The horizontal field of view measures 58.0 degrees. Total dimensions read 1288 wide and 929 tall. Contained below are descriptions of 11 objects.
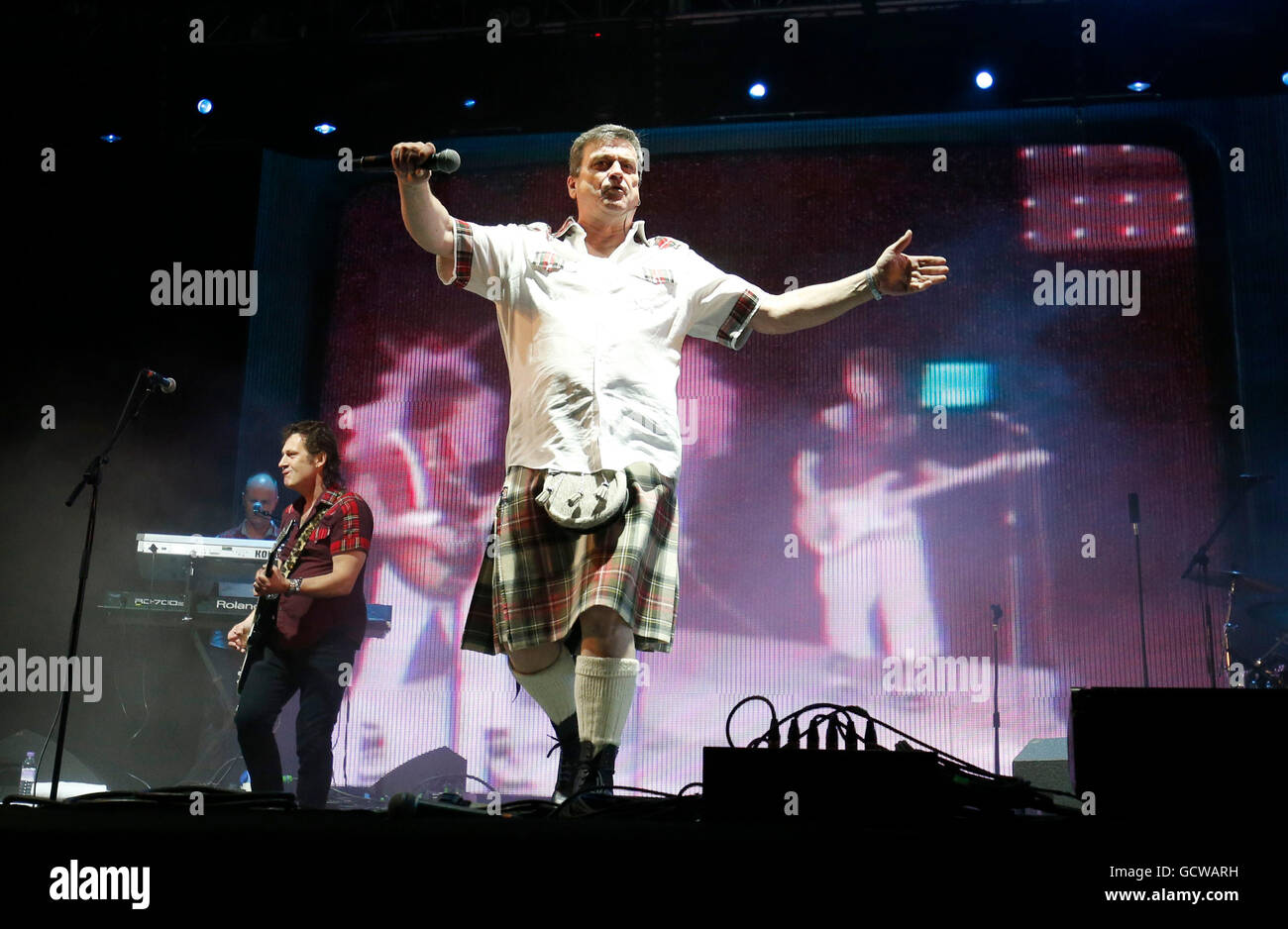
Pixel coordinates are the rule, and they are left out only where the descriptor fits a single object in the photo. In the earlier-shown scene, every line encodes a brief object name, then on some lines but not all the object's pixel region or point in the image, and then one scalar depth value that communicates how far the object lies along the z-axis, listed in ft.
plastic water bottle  18.12
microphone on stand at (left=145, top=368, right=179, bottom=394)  14.45
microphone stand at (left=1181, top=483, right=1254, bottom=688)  20.33
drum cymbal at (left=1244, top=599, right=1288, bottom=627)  19.65
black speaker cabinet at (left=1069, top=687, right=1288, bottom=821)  5.46
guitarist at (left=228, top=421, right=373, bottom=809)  13.97
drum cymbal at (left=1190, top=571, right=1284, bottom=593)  19.69
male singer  8.87
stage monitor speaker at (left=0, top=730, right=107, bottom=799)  18.70
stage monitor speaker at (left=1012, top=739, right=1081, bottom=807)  13.00
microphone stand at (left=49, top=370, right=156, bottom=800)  13.48
